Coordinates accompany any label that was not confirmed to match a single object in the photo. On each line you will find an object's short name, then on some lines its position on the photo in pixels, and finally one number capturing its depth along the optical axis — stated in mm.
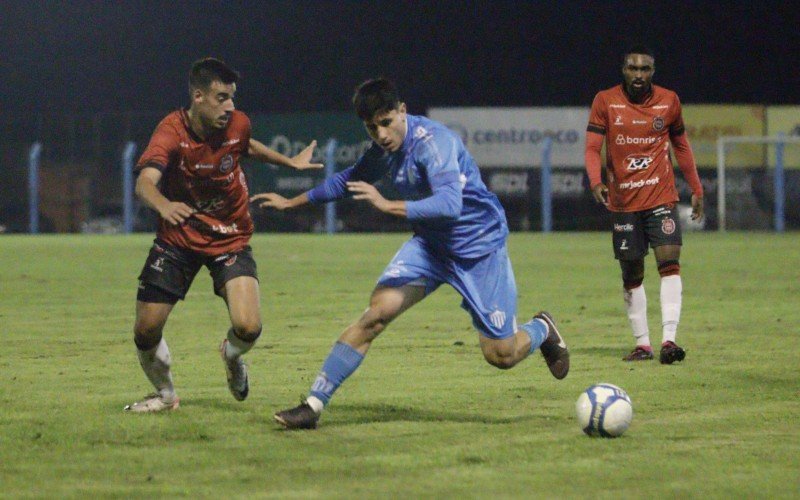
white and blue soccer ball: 13202
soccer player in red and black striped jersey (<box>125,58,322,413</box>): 14839
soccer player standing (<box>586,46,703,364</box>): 20064
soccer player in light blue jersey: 13531
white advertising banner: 66561
